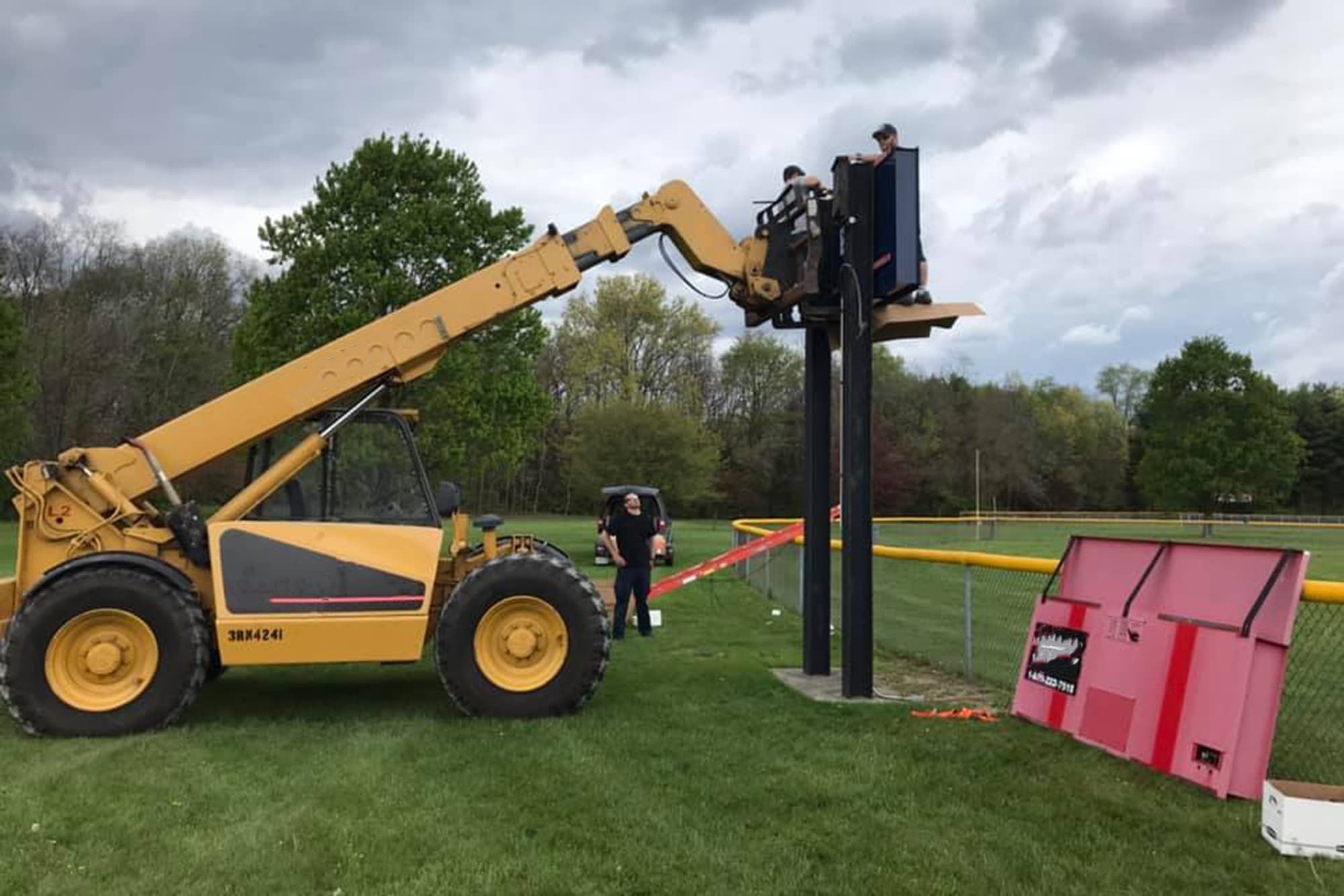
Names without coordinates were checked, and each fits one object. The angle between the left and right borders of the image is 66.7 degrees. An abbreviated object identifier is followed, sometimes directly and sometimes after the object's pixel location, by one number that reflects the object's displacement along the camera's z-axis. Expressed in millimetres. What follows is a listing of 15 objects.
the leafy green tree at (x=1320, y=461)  73938
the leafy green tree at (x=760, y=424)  69750
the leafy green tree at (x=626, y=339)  69188
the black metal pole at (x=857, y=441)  8250
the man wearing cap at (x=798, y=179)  8727
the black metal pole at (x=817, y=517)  9367
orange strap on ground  7504
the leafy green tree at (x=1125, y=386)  101000
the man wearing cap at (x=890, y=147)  8367
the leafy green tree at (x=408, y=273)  28734
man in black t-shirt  12719
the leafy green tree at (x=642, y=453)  37688
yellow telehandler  7180
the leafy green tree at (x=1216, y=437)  55969
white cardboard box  4637
